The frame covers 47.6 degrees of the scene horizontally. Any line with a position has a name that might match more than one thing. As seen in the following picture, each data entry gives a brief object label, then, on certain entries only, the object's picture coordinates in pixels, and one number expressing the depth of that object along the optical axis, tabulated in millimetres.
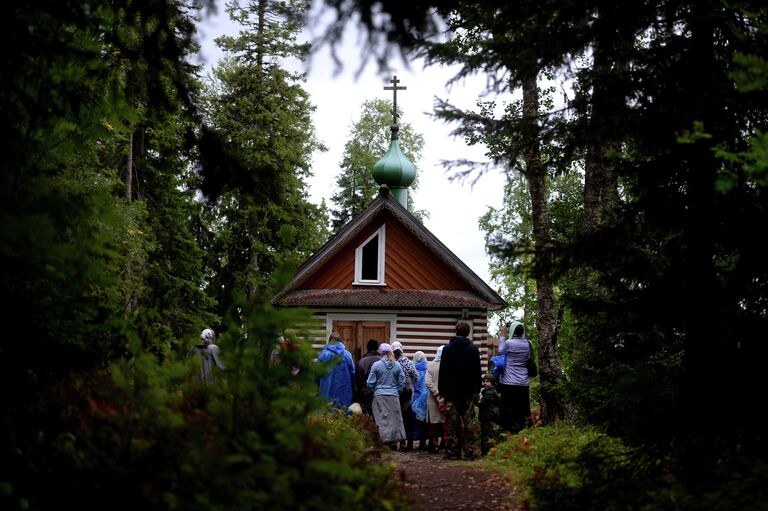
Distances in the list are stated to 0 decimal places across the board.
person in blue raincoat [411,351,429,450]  15391
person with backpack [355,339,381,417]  15906
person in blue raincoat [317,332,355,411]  15102
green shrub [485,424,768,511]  5707
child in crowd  13969
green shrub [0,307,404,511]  4879
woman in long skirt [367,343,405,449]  14898
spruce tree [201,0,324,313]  36312
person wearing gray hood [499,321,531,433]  15289
